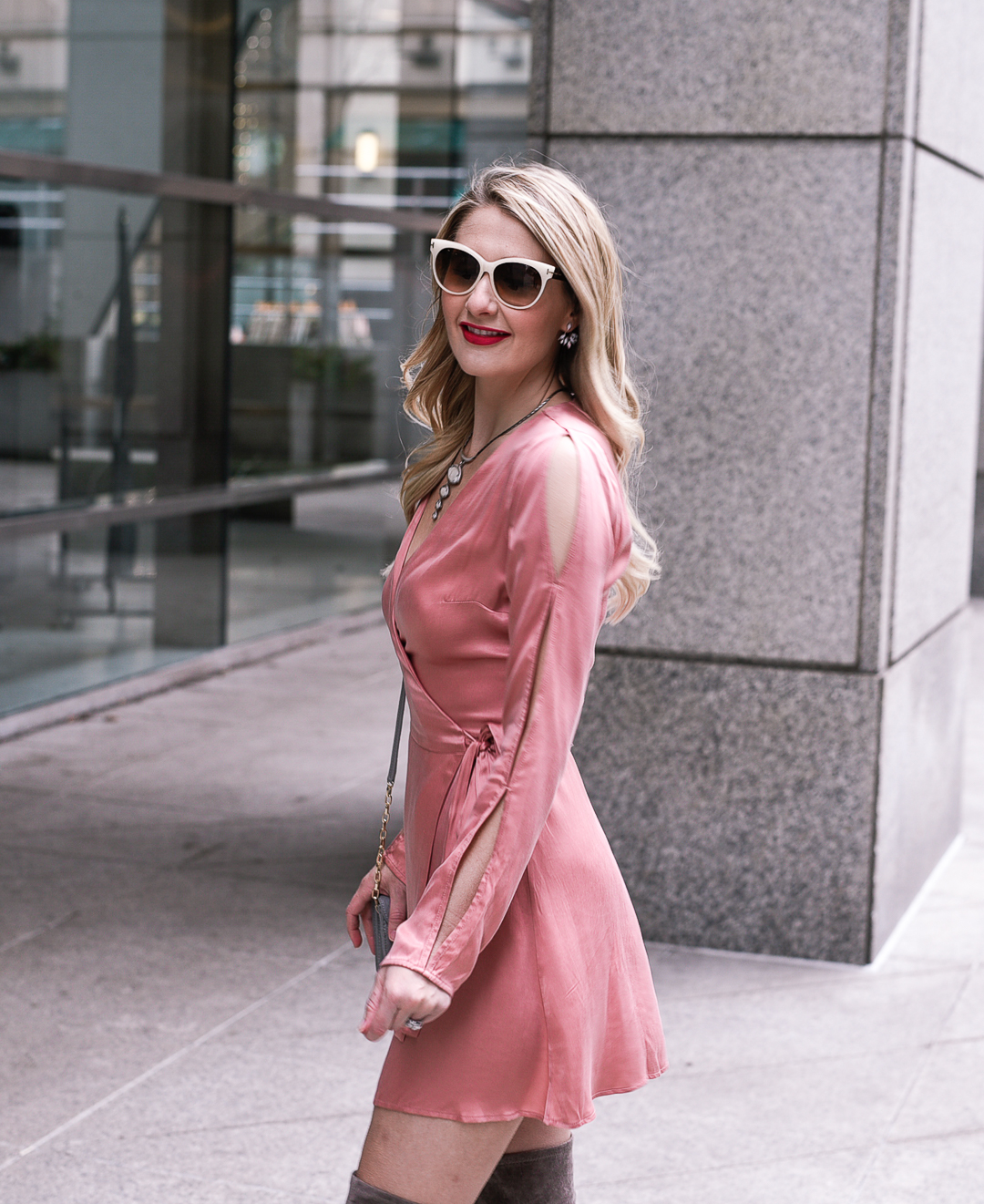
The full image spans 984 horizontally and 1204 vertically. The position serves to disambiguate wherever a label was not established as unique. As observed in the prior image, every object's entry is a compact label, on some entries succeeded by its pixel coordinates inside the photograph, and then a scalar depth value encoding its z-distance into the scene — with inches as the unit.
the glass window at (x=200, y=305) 351.6
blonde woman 85.1
